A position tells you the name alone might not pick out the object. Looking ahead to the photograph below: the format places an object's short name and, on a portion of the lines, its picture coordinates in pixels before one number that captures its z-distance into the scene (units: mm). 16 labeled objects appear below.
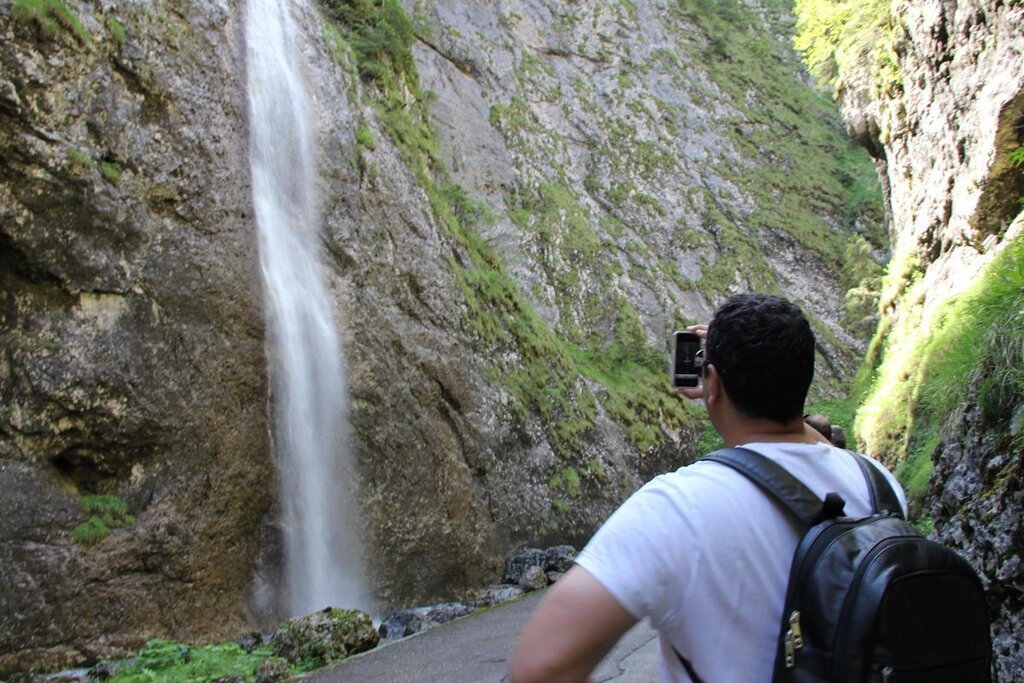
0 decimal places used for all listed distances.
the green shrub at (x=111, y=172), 9602
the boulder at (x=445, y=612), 10717
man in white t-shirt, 1490
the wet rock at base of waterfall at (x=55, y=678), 7512
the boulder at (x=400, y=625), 9930
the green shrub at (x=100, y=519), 8547
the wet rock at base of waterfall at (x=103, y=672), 7783
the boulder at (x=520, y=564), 13234
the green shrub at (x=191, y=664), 7801
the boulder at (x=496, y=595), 12000
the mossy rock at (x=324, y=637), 8336
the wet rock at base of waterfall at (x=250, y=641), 9078
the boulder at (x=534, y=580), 12914
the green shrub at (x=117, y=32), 10281
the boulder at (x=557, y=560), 13454
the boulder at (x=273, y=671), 7719
